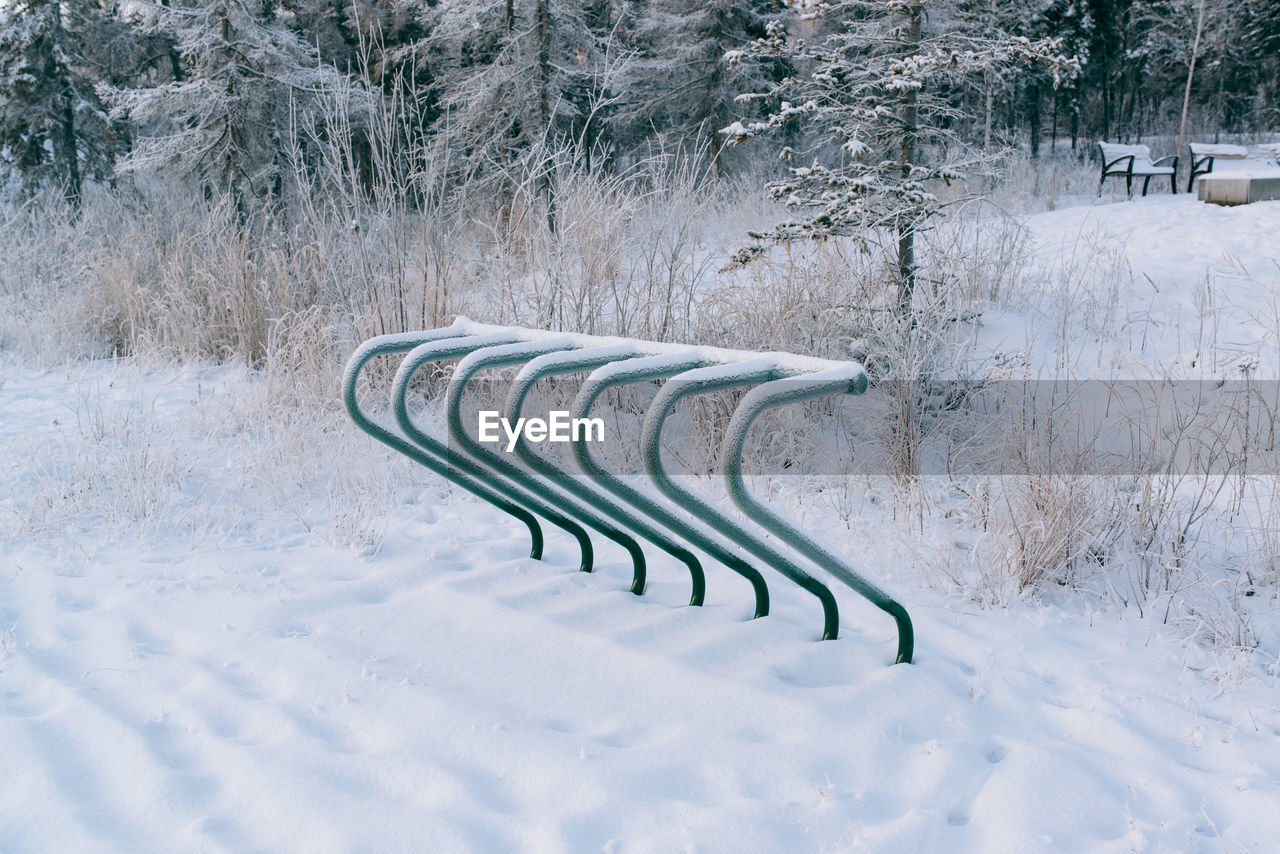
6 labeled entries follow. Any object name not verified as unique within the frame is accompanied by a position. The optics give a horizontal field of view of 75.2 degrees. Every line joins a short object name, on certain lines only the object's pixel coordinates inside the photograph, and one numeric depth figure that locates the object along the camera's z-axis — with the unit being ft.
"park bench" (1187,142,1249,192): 42.39
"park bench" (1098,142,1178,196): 39.75
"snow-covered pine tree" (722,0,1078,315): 14.08
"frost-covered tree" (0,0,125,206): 46.57
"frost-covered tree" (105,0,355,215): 35.63
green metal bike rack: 5.88
